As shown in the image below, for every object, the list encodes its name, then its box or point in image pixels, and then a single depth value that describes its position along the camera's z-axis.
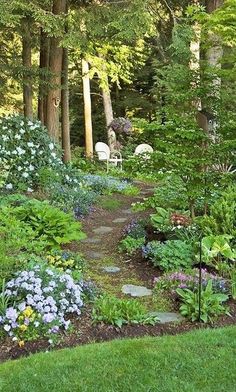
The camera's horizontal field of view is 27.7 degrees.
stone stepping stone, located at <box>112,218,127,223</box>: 6.83
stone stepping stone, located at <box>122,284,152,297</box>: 4.05
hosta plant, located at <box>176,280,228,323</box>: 3.53
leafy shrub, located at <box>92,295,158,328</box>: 3.45
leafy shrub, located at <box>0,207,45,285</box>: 3.64
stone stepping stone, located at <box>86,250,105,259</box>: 5.11
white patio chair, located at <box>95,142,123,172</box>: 11.91
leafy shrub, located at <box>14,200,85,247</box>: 4.84
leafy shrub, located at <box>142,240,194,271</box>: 4.50
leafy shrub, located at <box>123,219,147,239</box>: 5.46
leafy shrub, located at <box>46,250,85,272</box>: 4.21
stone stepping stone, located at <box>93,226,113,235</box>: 6.20
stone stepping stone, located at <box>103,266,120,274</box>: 4.62
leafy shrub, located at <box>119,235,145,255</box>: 5.13
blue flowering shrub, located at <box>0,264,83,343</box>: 3.22
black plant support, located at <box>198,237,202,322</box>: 3.46
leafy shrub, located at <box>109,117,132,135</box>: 13.27
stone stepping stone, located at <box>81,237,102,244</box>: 5.70
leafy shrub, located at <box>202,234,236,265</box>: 4.29
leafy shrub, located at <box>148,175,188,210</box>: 5.67
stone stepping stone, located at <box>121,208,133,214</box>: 7.42
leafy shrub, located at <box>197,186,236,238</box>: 4.78
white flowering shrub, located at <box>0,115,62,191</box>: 6.70
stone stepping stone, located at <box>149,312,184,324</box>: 3.55
